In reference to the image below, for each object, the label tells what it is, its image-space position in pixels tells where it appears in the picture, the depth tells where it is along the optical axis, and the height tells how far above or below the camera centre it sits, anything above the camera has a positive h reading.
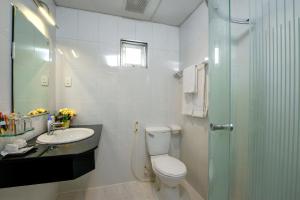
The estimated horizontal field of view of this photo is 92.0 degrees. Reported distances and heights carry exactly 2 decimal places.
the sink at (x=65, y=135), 1.13 -0.34
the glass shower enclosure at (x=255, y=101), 0.64 +0.00
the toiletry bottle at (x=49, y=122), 1.33 -0.22
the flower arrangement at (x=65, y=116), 1.62 -0.20
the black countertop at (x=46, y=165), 0.82 -0.40
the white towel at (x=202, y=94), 1.61 +0.06
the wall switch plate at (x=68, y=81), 1.82 +0.22
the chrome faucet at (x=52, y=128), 1.35 -0.29
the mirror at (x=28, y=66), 1.06 +0.27
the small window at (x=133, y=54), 2.05 +0.67
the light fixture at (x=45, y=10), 1.32 +0.85
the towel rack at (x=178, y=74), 2.11 +0.37
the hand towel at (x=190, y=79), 1.73 +0.25
